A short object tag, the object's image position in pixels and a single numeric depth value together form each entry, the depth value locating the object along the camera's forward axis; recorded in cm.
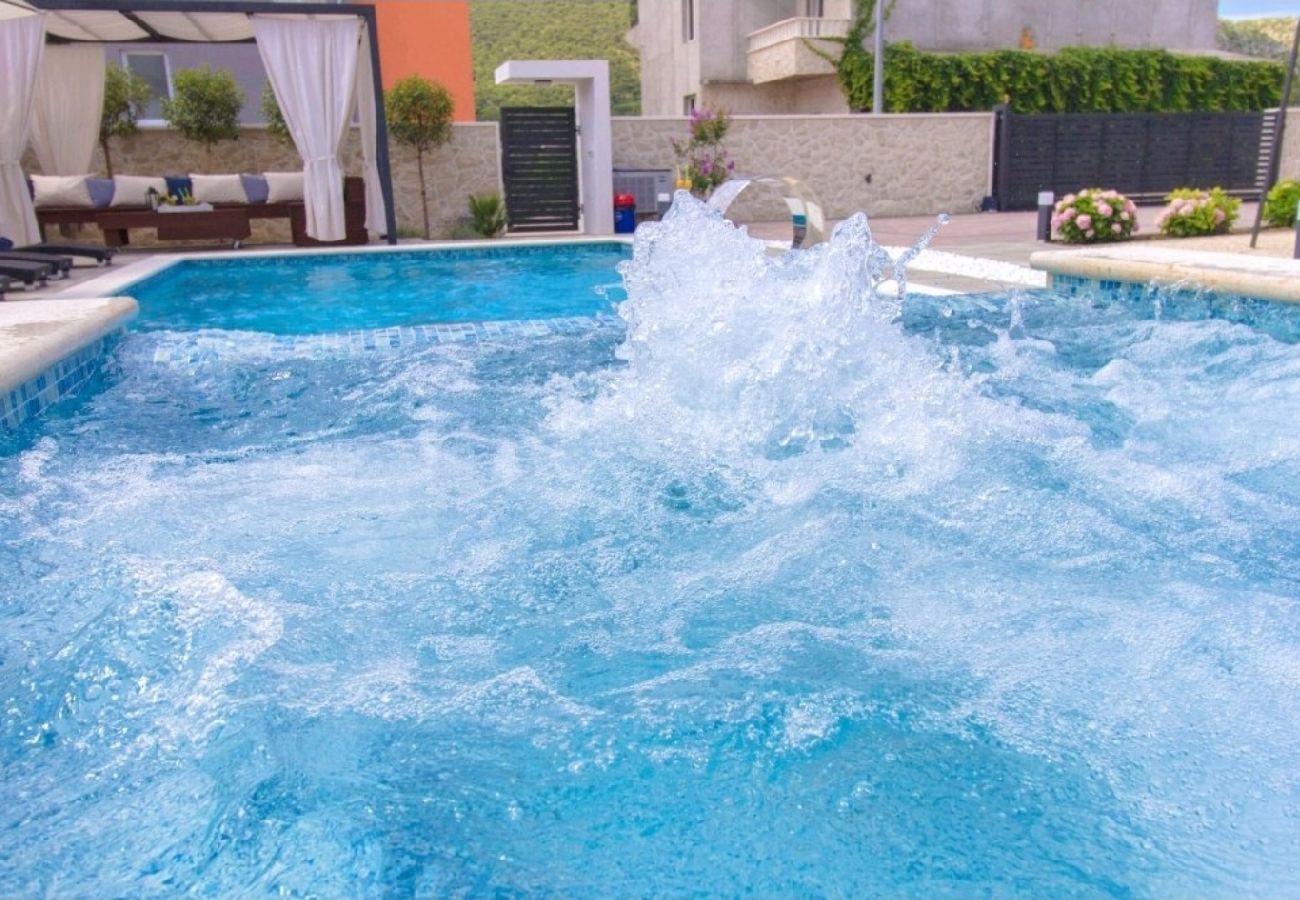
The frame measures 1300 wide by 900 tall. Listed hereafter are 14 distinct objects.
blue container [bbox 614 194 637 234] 1373
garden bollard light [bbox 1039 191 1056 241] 1074
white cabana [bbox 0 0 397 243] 1022
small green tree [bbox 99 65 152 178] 1259
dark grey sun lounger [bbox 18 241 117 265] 954
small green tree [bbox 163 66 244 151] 1276
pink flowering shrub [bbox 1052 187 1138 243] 1024
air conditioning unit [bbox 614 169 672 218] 1475
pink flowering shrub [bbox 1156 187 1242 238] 1063
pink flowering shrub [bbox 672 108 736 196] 1428
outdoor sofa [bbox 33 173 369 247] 1141
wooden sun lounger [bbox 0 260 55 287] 768
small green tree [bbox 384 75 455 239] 1319
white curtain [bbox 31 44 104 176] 1163
